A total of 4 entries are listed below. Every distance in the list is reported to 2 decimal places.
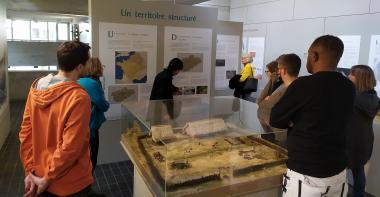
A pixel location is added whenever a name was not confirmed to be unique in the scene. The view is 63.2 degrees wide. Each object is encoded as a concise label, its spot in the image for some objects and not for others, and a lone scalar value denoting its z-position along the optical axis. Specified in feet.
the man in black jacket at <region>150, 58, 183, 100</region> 12.36
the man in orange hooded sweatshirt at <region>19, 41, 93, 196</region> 5.34
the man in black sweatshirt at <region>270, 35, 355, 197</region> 5.38
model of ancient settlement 5.96
